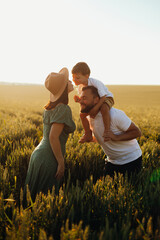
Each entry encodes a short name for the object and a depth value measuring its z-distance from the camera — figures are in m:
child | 2.54
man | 2.46
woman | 2.14
